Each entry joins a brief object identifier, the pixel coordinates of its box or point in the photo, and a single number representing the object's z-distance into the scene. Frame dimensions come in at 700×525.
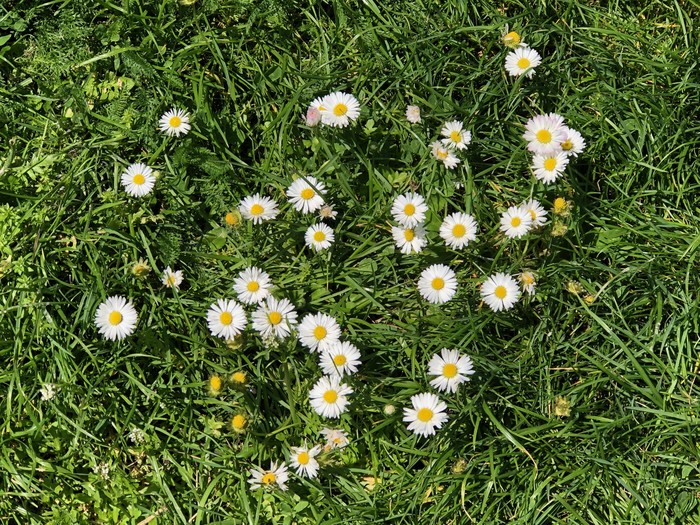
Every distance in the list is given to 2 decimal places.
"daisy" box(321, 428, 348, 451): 2.58
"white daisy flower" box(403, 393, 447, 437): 2.51
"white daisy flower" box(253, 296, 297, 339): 2.58
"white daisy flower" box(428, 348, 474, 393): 2.53
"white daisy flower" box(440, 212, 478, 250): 2.65
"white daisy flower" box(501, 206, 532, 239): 2.62
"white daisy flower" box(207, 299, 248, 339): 2.61
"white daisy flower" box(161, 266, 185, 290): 2.70
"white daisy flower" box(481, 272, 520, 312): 2.59
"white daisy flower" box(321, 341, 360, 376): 2.54
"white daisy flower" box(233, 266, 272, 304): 2.63
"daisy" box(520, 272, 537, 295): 2.59
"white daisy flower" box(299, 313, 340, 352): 2.58
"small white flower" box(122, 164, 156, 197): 2.77
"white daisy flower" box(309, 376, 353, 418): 2.54
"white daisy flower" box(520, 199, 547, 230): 2.62
